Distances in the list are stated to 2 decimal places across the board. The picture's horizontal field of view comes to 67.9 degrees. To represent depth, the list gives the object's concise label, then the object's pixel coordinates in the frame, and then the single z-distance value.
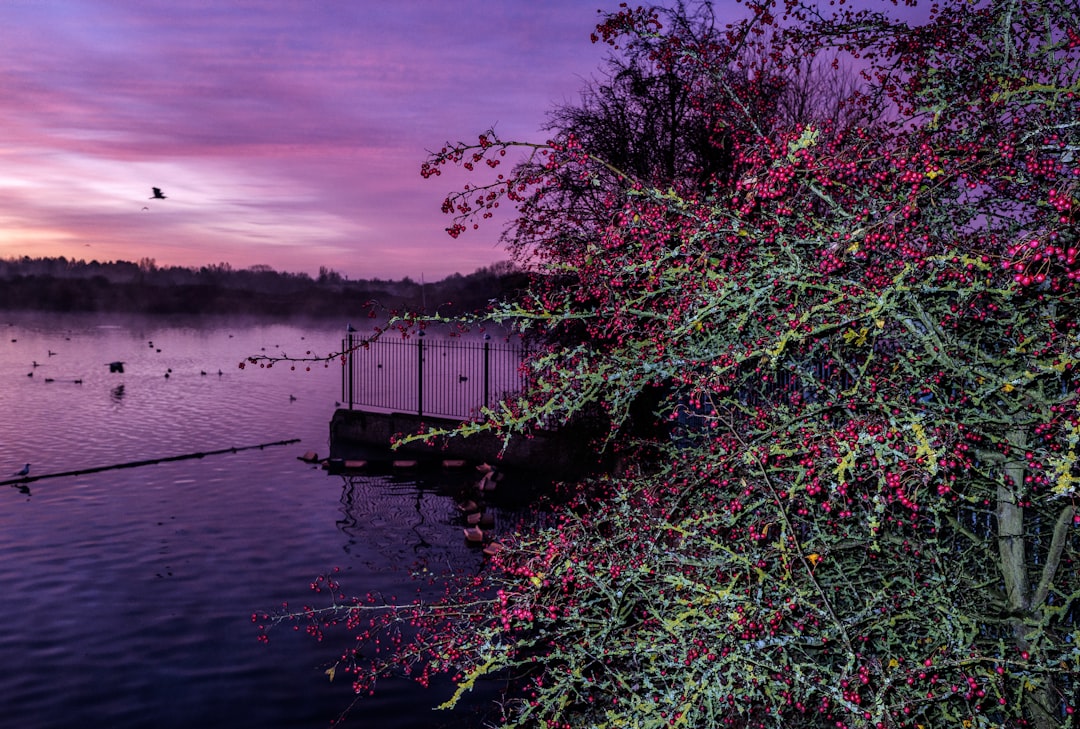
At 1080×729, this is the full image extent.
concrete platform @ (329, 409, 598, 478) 21.66
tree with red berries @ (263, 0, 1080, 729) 3.68
